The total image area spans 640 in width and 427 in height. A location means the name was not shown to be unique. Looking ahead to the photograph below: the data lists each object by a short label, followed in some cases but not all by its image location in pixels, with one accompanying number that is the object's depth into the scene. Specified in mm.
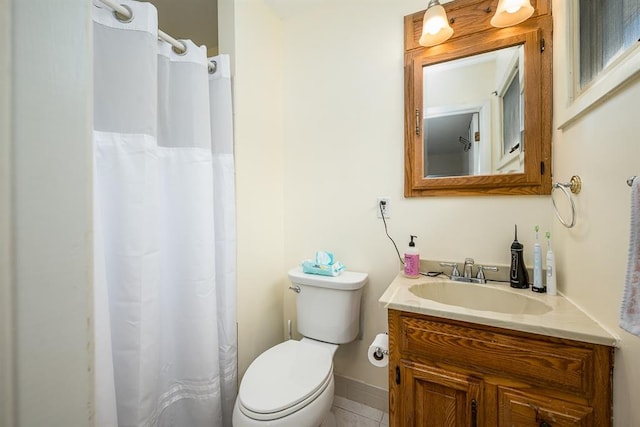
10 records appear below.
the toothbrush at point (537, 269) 1104
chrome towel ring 939
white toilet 965
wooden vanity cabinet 766
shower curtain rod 926
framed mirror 1176
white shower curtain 938
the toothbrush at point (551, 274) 1060
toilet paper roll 1119
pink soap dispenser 1306
